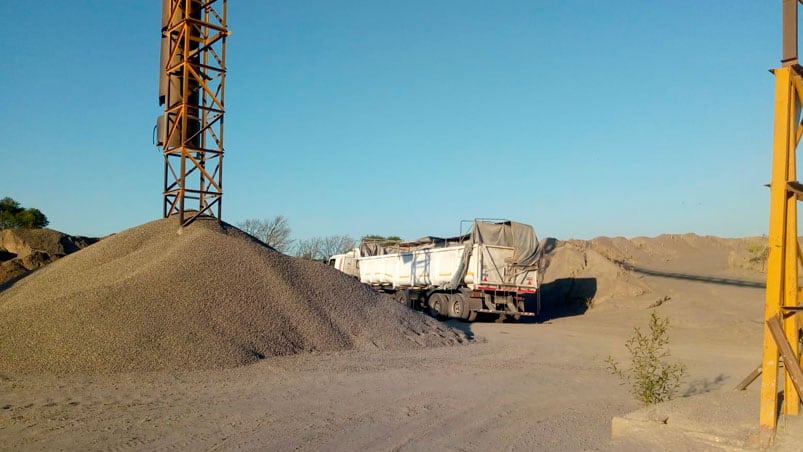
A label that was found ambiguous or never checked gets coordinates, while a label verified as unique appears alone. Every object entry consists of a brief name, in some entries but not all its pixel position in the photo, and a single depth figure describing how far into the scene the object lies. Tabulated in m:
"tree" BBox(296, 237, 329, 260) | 56.66
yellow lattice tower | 5.35
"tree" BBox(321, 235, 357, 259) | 56.03
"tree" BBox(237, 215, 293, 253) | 50.00
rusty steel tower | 16.27
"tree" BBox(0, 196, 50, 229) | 48.78
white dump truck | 23.64
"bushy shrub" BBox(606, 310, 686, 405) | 7.55
